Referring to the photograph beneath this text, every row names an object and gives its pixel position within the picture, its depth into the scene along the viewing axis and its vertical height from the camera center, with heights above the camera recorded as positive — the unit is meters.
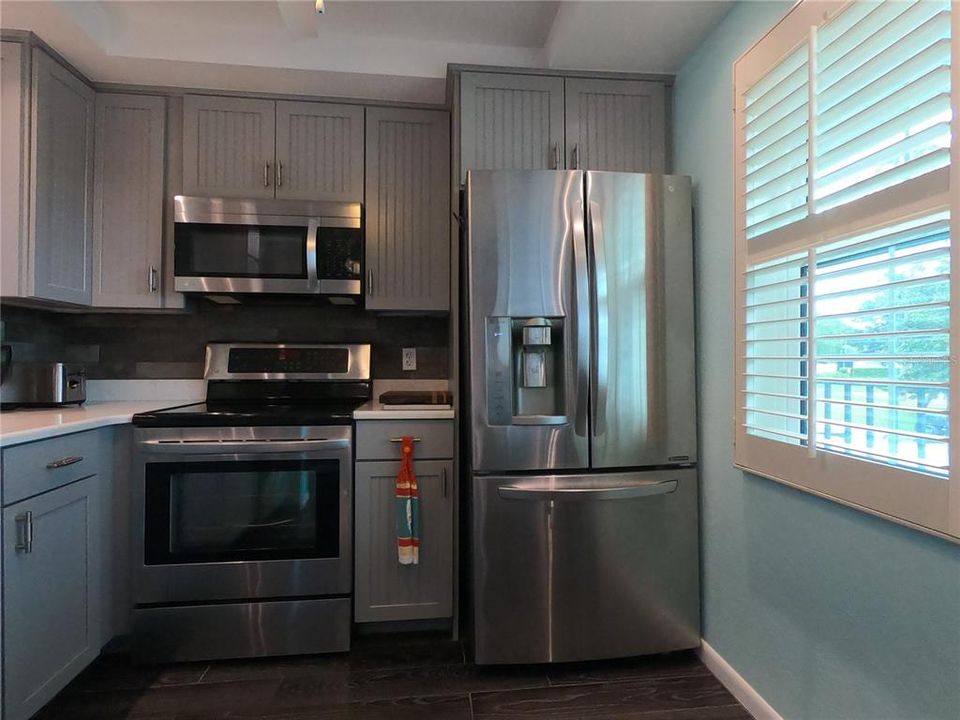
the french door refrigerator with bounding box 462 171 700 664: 1.67 -0.17
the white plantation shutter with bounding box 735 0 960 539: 0.97 +0.27
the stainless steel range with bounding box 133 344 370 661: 1.77 -0.64
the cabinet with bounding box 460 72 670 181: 1.90 +1.00
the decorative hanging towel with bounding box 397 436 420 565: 1.83 -0.57
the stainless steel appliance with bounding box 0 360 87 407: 1.92 -0.07
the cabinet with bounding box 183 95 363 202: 2.10 +0.98
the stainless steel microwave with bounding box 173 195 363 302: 2.02 +0.52
